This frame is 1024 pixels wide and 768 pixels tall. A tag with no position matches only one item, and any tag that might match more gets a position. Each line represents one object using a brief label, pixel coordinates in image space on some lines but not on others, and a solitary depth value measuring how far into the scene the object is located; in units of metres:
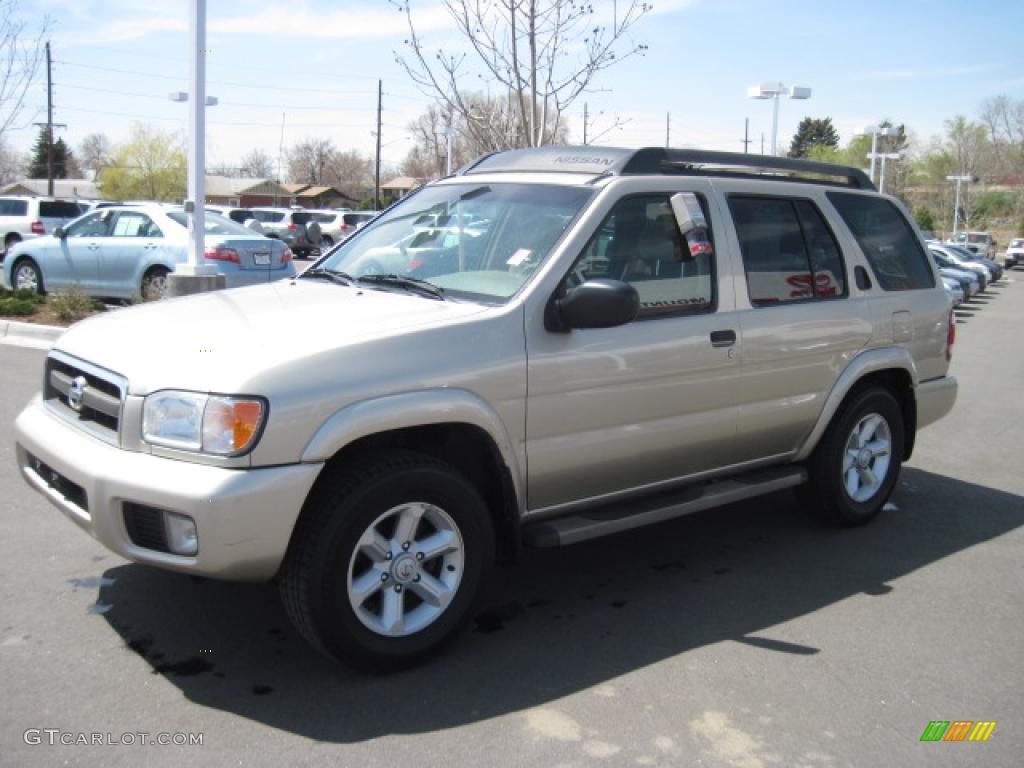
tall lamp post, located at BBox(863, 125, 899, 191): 28.34
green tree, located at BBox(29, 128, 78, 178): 83.88
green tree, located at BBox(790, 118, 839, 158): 100.81
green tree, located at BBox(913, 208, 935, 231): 57.01
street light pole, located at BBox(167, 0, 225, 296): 11.60
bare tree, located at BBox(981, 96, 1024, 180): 84.19
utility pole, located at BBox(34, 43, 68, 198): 48.88
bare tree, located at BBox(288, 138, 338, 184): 109.25
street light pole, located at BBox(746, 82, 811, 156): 21.52
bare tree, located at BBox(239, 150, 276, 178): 115.69
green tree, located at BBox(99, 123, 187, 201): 70.44
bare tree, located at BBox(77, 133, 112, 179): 112.44
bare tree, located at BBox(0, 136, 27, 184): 63.40
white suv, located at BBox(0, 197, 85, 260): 23.08
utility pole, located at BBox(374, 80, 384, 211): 58.28
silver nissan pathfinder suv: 3.35
